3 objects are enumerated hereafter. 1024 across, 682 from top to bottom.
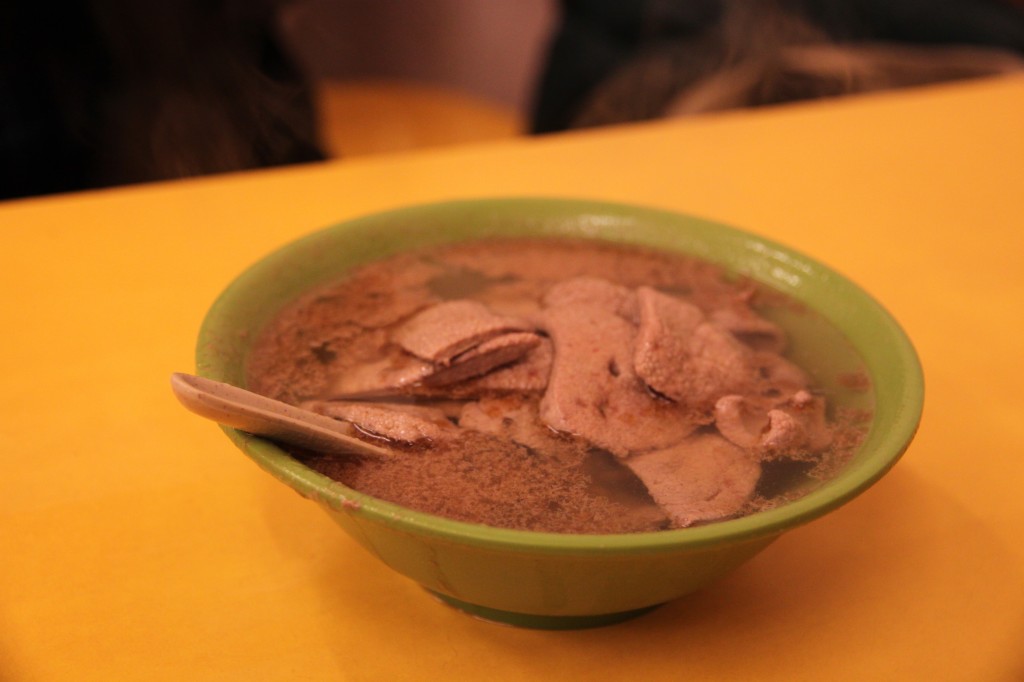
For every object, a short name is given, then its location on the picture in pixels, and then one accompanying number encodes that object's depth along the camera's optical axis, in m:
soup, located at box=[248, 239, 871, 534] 0.32
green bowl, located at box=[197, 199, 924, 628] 0.28
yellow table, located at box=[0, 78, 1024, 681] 0.33
